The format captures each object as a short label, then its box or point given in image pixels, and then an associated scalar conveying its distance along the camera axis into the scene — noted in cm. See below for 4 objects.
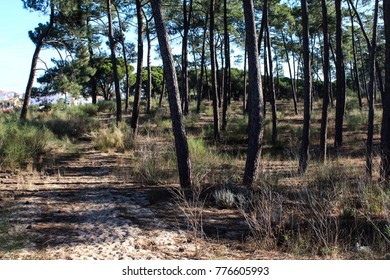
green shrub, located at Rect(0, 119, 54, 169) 871
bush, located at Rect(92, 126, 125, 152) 1227
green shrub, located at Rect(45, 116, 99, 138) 1510
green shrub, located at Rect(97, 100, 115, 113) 2633
